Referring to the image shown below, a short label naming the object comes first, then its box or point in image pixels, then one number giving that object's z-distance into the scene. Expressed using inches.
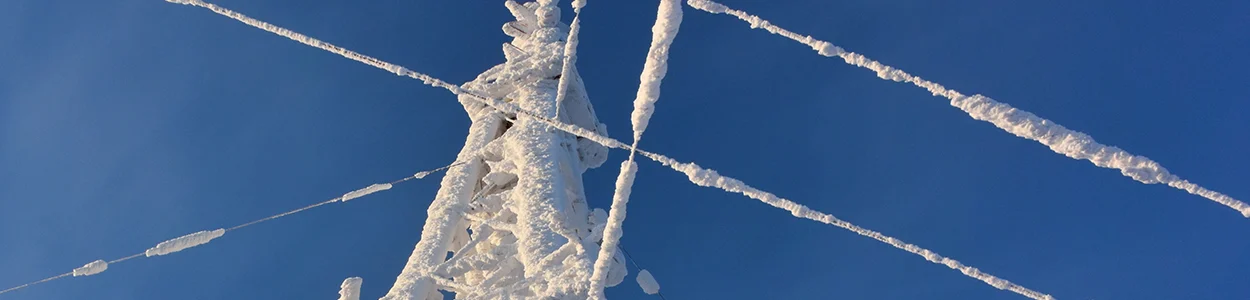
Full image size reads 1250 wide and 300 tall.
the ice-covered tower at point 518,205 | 279.9
